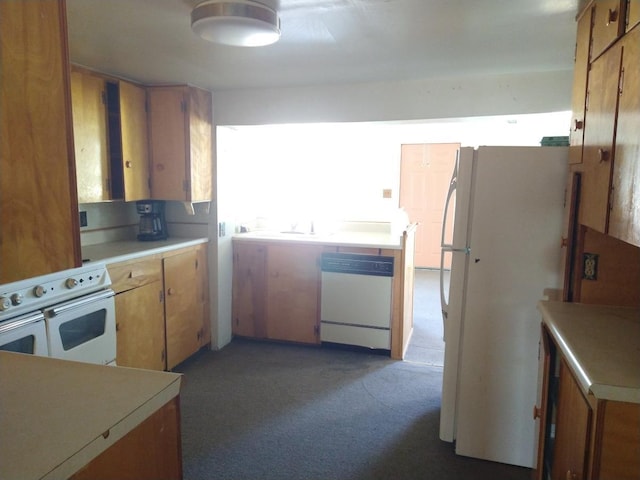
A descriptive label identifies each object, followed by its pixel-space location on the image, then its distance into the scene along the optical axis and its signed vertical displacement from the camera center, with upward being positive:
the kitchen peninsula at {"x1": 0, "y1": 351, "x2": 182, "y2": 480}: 0.82 -0.49
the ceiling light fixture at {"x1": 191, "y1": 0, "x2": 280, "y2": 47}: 1.73 +0.71
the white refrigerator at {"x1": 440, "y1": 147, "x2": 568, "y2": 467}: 2.09 -0.45
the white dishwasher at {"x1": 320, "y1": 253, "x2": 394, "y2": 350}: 3.52 -0.87
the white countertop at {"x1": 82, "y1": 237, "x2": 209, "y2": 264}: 2.70 -0.40
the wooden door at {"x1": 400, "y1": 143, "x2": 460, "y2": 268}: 6.68 +0.11
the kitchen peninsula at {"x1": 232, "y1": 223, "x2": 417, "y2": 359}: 3.55 -0.79
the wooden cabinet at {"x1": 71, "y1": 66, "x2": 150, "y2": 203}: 2.76 +0.37
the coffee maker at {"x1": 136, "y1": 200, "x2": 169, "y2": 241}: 3.47 -0.25
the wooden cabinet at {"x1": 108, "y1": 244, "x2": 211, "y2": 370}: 2.76 -0.83
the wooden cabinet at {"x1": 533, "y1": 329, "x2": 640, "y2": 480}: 1.18 -0.72
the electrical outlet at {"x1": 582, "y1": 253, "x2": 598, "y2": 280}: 1.88 -0.30
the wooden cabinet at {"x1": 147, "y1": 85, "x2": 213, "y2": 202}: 3.27 +0.39
